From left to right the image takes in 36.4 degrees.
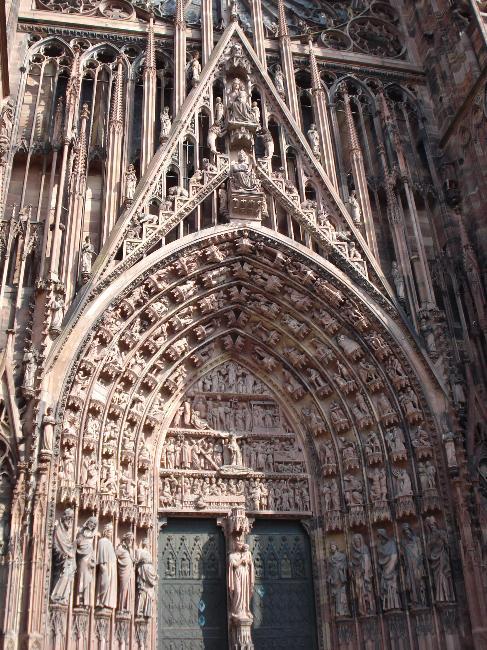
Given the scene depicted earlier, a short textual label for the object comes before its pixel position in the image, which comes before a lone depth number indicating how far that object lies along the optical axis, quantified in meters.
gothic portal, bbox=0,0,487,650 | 9.80
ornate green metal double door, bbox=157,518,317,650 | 10.37
